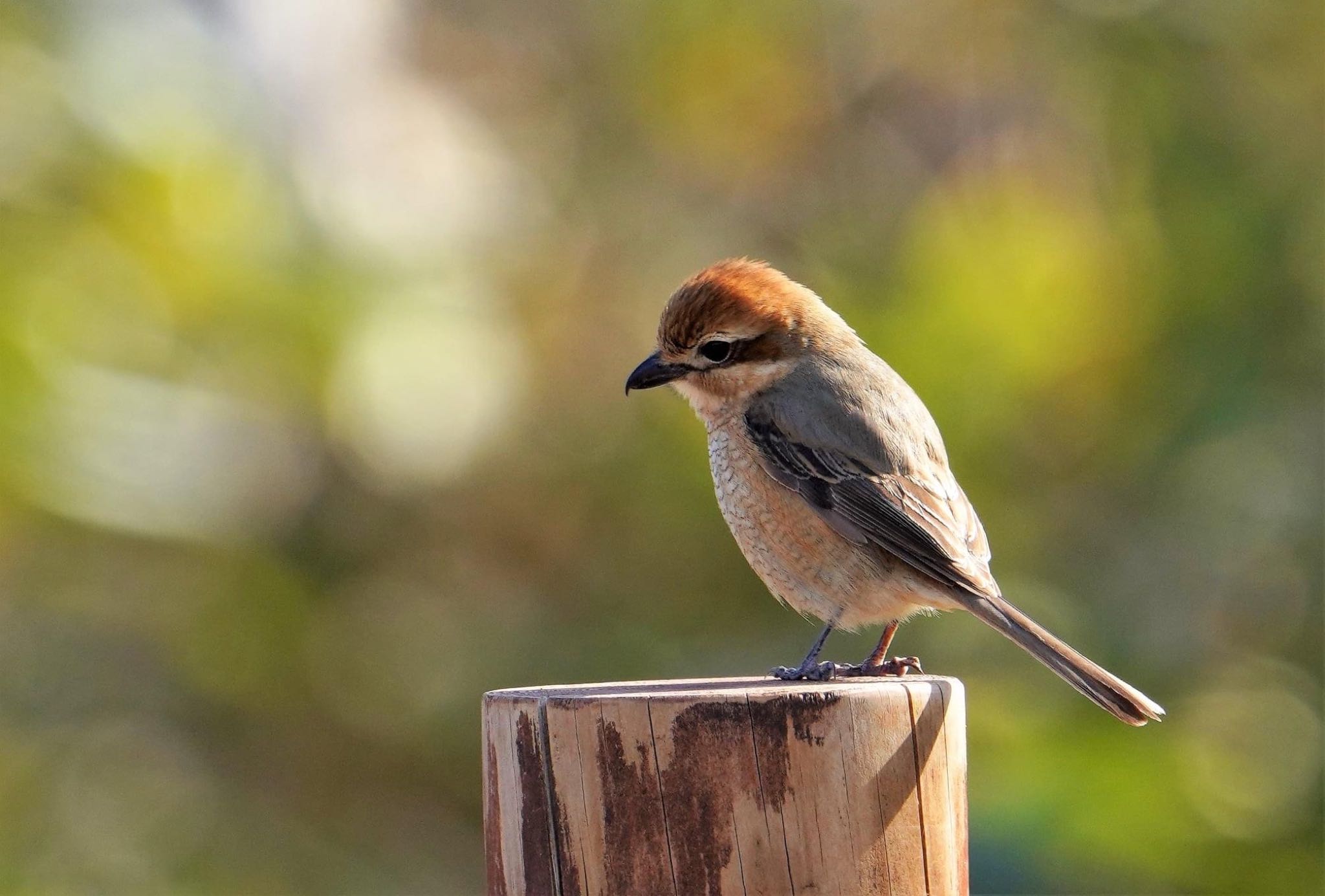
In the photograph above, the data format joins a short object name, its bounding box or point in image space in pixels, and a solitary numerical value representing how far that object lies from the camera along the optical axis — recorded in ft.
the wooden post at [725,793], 19.60
